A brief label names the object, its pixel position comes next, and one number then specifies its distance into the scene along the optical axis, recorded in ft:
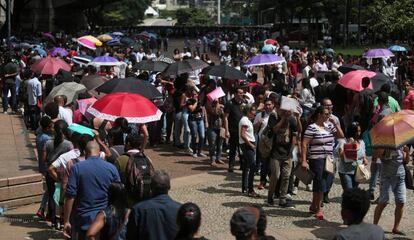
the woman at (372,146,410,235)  30.89
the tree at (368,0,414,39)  127.03
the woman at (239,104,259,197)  38.55
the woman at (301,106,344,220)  33.32
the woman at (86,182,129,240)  23.12
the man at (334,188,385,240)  18.70
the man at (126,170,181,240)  20.53
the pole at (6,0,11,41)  88.32
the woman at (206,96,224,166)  47.39
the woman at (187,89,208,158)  49.21
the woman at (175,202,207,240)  18.56
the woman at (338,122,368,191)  33.91
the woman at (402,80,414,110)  46.91
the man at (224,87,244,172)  42.73
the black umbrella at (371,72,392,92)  48.67
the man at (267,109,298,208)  35.12
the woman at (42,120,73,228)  30.42
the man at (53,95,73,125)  39.43
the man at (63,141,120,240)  24.40
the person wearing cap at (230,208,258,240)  17.44
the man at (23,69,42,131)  57.62
